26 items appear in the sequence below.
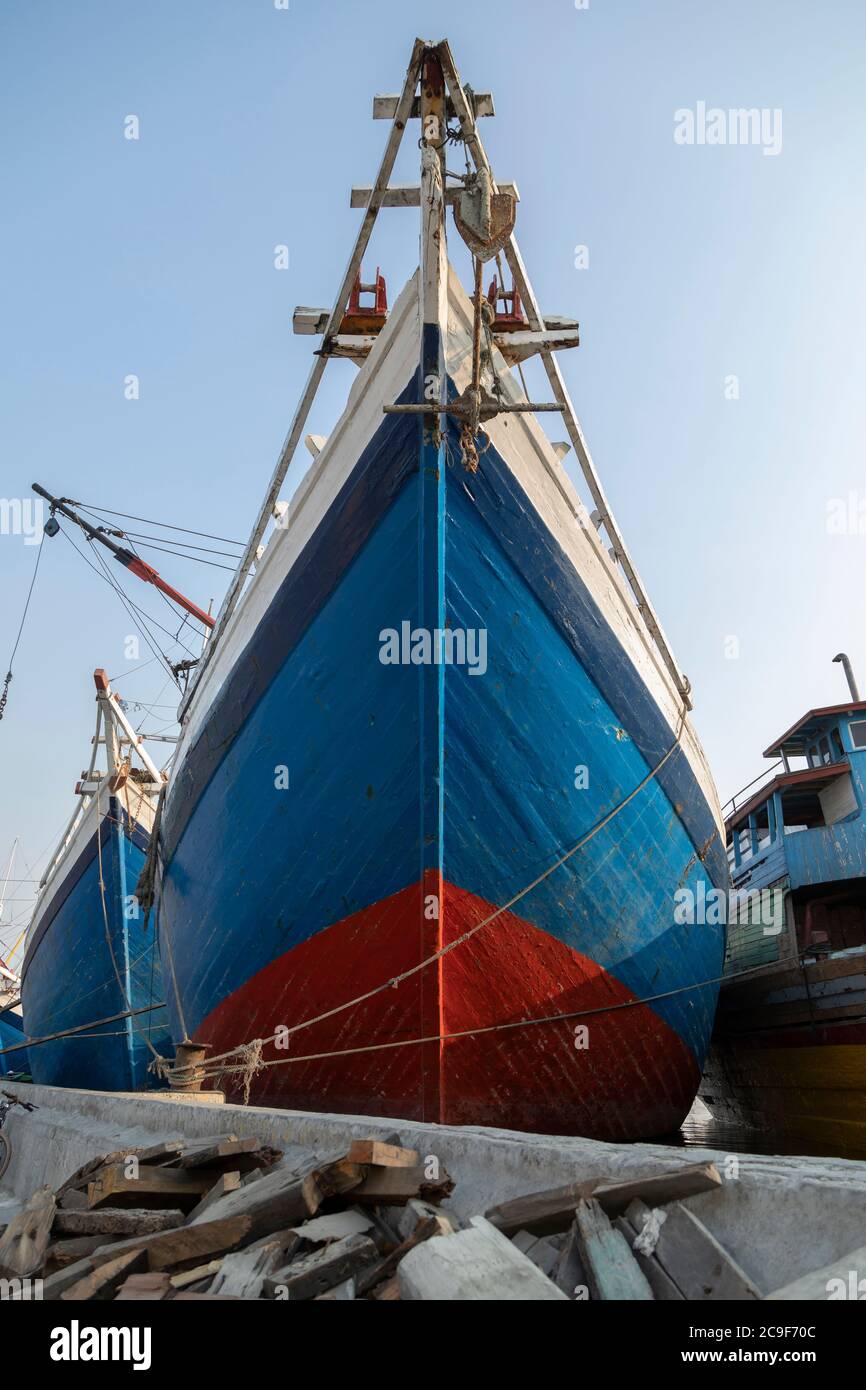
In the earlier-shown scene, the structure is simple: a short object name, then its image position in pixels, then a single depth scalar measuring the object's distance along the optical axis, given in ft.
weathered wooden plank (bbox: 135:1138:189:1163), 10.68
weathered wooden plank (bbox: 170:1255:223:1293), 7.12
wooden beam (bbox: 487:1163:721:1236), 6.68
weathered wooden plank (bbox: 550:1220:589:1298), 6.09
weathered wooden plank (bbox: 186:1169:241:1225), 8.90
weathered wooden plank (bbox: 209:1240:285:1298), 6.65
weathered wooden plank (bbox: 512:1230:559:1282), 6.57
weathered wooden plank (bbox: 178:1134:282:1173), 9.98
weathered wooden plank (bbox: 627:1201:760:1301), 5.78
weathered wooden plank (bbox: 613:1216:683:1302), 5.95
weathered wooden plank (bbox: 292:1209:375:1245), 7.42
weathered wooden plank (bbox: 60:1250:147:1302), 7.11
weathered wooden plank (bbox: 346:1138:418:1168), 8.22
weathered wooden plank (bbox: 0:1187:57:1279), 8.75
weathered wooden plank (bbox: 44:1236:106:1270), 8.52
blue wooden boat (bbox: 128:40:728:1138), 16.98
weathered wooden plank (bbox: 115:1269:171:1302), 6.81
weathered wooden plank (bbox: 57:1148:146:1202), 10.80
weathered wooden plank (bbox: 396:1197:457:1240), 7.24
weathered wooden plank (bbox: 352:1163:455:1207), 7.97
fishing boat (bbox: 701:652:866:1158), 30.83
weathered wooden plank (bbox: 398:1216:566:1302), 5.72
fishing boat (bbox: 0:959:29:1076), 104.60
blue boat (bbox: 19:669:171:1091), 40.55
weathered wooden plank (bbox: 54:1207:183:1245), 8.60
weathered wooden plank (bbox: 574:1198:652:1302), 5.84
